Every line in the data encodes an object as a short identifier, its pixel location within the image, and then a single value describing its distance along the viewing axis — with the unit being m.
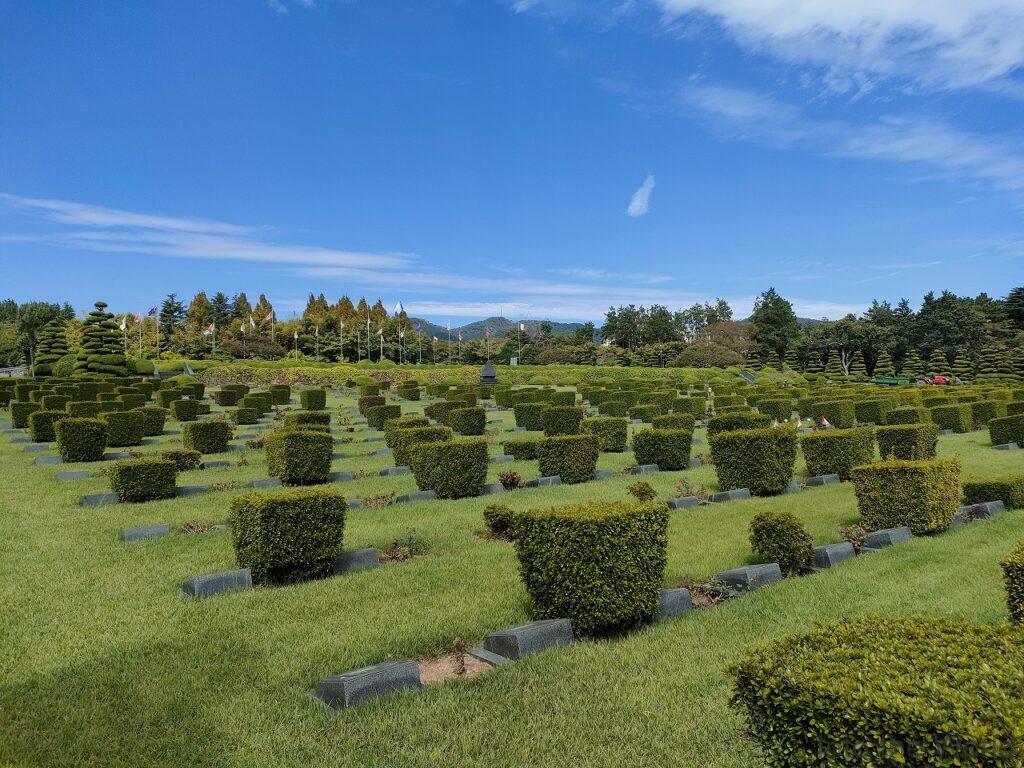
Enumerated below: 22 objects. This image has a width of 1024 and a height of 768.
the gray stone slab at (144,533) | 8.81
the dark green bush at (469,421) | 22.16
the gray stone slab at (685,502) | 11.05
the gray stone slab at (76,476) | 13.79
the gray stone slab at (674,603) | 5.95
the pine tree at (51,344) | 57.78
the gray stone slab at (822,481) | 13.10
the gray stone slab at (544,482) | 13.20
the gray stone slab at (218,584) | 6.60
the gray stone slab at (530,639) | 5.08
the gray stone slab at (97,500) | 11.17
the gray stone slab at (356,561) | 7.57
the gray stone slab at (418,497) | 11.77
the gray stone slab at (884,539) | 8.13
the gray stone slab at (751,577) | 6.61
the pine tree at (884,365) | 68.44
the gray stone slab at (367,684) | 4.35
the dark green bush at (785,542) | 7.16
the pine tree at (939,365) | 65.19
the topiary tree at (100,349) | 43.56
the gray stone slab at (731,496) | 11.67
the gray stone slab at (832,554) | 7.47
